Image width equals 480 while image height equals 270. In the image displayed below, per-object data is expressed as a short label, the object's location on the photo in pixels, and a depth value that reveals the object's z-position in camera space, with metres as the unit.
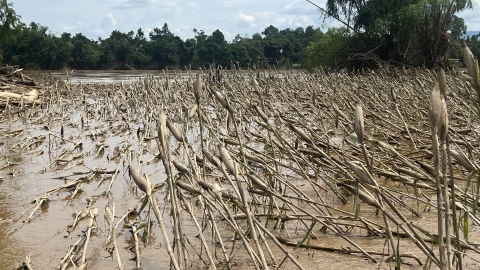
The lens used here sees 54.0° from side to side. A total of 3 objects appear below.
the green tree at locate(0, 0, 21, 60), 25.00
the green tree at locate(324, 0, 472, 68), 17.56
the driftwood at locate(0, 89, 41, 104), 12.15
